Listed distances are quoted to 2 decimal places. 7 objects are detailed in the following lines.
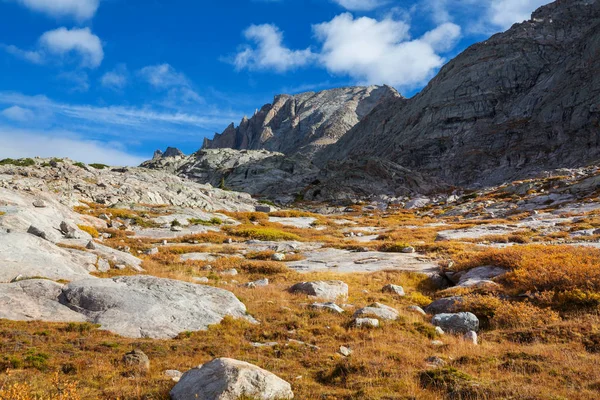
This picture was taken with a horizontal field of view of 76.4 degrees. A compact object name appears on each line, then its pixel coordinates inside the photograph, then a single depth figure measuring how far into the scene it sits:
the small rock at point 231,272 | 21.66
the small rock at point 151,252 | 26.05
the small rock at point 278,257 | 26.42
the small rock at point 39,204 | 30.64
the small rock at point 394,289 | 17.44
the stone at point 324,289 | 16.61
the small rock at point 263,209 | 73.19
